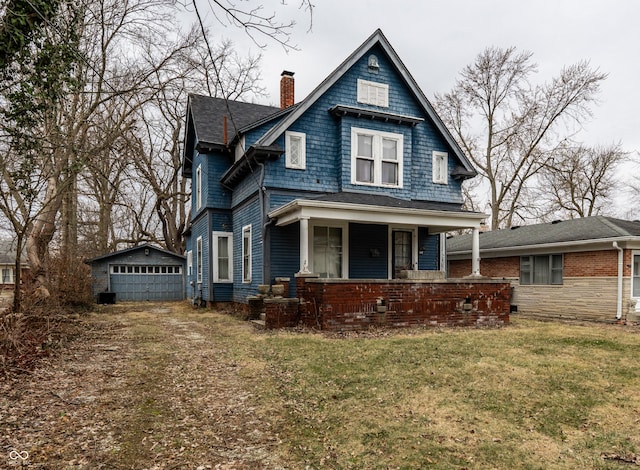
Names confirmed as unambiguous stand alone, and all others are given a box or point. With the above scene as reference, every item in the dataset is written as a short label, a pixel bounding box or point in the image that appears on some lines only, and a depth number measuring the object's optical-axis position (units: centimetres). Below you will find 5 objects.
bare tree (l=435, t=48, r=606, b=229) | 2661
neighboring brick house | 1328
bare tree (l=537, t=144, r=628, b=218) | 2999
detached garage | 2208
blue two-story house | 1259
